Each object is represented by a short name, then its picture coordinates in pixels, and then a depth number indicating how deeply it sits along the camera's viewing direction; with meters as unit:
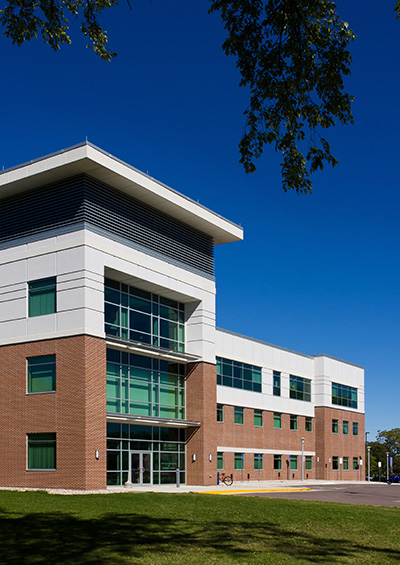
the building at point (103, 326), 32.56
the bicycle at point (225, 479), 46.91
